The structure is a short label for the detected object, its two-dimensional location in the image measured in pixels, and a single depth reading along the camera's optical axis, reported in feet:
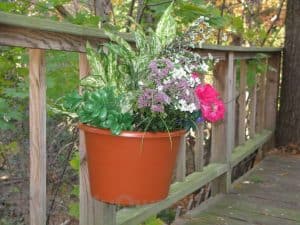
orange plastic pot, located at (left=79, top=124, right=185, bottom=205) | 5.48
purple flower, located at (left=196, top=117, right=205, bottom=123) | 5.84
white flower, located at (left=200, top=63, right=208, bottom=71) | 5.91
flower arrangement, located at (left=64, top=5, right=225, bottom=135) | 5.34
